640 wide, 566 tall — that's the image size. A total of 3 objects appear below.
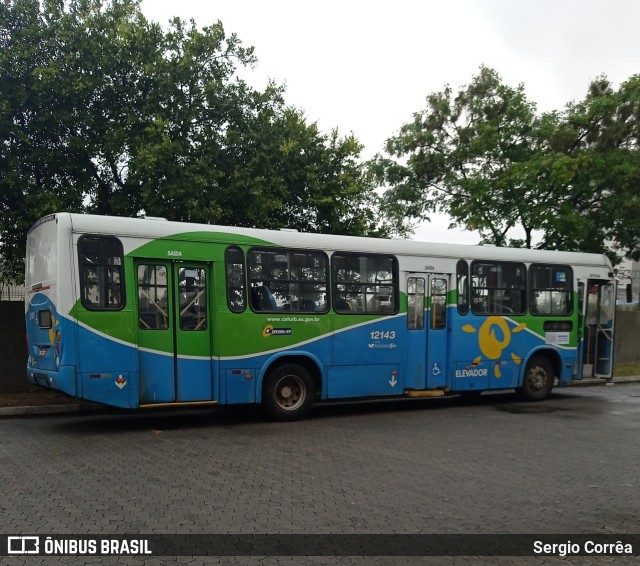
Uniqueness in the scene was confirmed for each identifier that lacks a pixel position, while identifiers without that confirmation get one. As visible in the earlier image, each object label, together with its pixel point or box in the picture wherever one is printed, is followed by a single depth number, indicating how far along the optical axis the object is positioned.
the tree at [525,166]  18.61
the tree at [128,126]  13.30
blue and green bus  9.93
